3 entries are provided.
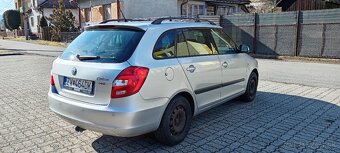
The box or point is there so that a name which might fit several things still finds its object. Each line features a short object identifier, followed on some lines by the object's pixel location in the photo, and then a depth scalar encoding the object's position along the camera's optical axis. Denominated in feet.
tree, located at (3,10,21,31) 147.09
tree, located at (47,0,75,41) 88.69
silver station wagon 10.80
